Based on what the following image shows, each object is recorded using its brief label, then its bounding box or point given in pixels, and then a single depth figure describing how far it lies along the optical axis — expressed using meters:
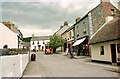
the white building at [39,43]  42.79
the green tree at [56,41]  25.12
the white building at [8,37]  16.32
